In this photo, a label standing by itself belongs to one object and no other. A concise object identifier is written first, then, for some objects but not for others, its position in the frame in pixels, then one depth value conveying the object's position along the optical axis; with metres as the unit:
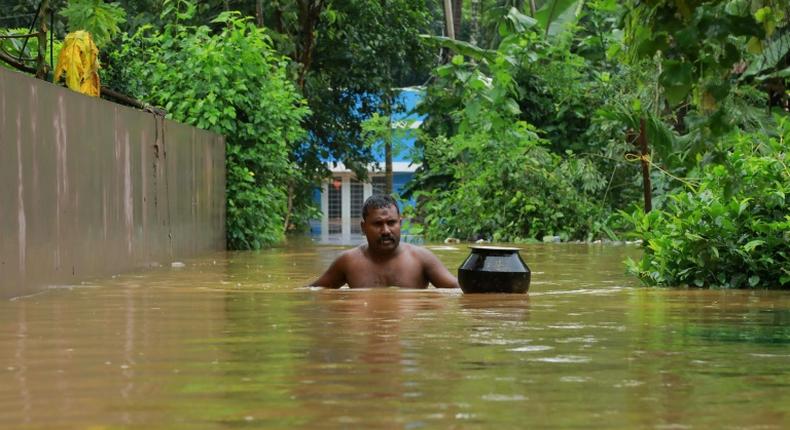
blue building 53.88
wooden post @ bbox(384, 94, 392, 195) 33.66
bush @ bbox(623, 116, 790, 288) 10.82
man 10.66
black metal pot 9.81
